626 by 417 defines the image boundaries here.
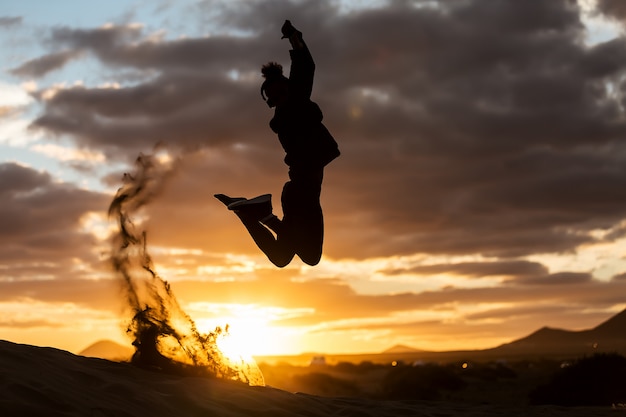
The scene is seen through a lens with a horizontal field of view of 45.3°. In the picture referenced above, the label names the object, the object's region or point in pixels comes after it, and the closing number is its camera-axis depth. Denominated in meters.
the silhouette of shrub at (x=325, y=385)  30.81
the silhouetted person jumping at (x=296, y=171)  7.94
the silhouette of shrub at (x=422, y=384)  27.77
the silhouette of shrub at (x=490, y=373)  32.06
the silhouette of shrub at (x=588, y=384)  21.69
